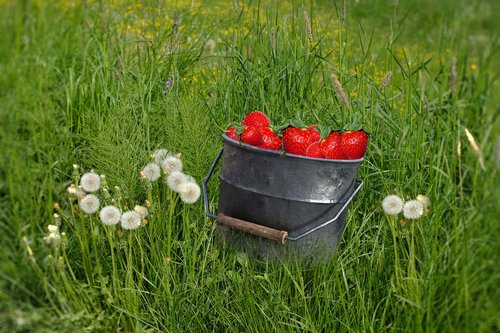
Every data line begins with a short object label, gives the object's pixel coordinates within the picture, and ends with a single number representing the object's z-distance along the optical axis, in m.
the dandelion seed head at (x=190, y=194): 2.52
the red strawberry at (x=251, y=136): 2.49
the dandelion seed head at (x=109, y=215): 2.44
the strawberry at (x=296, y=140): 2.46
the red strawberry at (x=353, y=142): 2.48
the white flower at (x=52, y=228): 2.37
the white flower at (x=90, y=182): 2.52
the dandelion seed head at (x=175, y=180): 2.53
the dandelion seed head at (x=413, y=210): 2.34
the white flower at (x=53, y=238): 2.37
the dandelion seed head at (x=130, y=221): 2.47
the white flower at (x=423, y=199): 2.41
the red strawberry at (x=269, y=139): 2.51
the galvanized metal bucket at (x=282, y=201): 2.42
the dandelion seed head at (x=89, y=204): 2.48
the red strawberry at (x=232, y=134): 2.56
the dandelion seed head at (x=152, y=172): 2.63
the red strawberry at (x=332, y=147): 2.48
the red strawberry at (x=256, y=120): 2.55
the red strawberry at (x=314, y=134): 2.51
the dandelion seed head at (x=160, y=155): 2.80
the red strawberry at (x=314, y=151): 2.47
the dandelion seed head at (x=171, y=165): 2.61
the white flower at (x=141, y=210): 2.52
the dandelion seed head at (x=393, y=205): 2.35
